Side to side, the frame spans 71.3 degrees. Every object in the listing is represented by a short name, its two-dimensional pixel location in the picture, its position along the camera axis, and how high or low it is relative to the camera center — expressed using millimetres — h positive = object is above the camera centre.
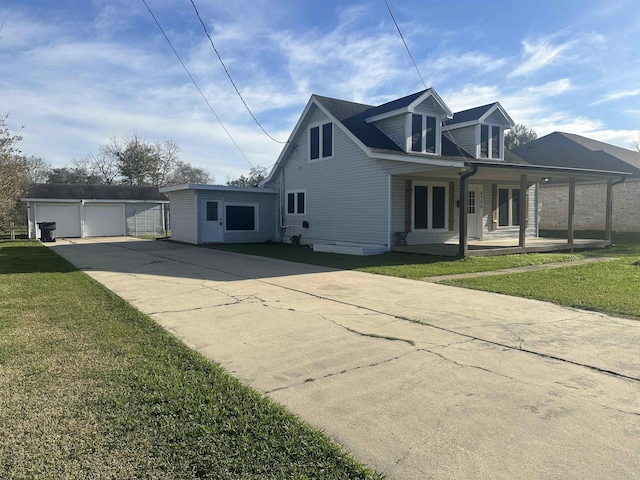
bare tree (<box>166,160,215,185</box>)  50031 +5194
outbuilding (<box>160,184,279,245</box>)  19688 +108
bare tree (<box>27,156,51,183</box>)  45312 +4985
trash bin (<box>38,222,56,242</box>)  22344 -711
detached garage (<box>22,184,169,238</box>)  25625 +399
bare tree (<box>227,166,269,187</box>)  53344 +4554
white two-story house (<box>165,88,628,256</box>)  14859 +1289
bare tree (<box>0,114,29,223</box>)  15078 +1689
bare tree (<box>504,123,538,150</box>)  46188 +8107
